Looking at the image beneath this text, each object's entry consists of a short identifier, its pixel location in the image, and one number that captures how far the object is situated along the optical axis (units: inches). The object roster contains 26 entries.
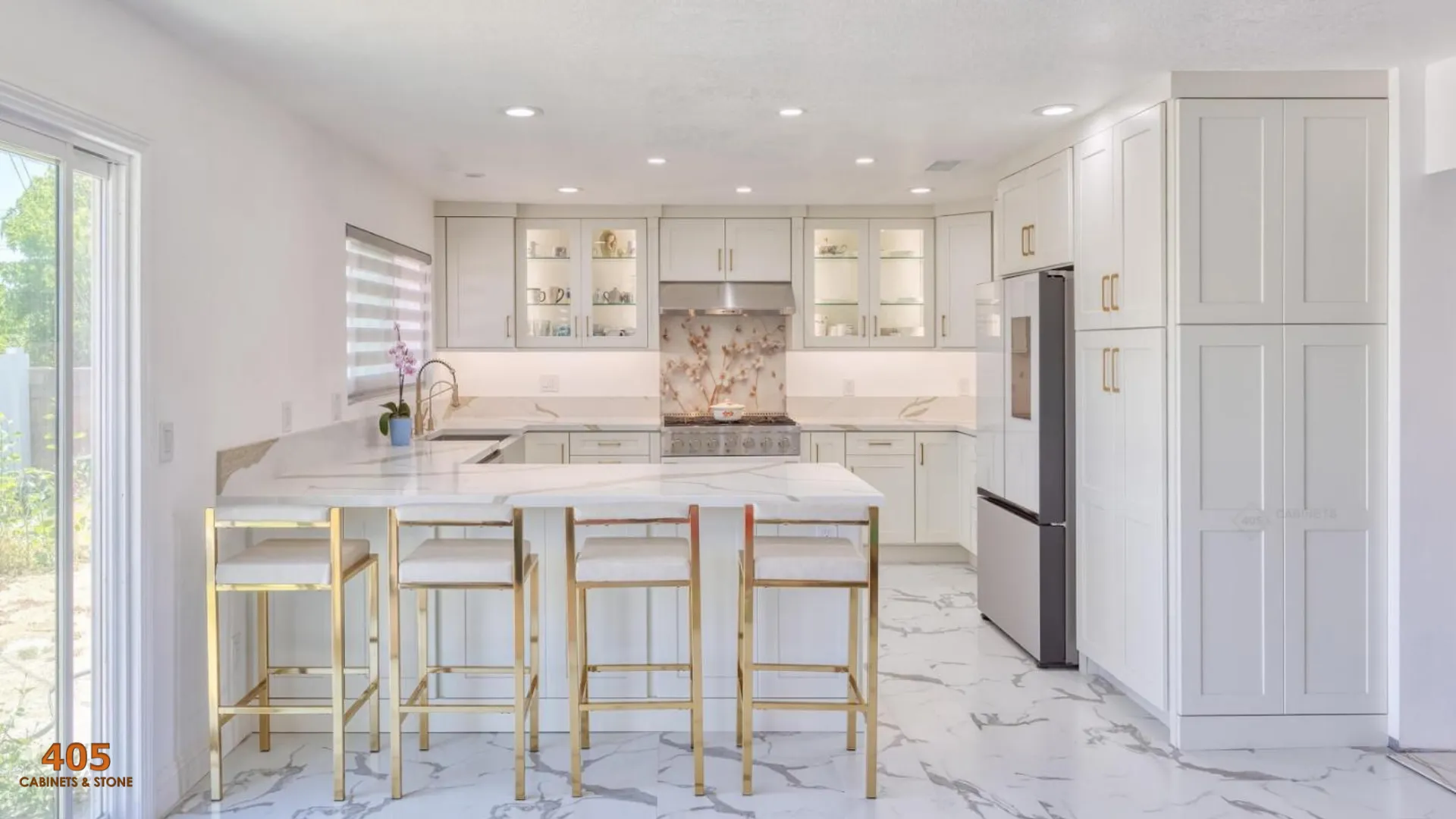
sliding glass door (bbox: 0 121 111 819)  90.5
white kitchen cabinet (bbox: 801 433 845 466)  240.8
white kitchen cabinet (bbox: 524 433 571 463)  235.3
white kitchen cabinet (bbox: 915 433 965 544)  241.0
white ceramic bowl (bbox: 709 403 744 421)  246.1
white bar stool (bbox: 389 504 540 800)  115.2
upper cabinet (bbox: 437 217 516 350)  241.9
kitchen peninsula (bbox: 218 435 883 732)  137.3
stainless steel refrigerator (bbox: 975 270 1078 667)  161.8
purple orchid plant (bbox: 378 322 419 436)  183.6
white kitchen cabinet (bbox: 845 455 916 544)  241.0
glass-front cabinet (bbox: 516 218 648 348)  244.4
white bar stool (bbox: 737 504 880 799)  116.3
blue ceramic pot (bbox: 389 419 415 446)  181.0
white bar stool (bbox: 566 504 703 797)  116.6
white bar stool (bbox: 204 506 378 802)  112.2
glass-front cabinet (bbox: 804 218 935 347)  249.1
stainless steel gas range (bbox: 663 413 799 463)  237.1
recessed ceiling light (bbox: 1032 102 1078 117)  147.6
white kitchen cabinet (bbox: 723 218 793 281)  247.0
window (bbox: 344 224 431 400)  180.4
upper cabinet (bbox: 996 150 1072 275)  161.3
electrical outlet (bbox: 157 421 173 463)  110.7
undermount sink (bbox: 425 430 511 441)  220.5
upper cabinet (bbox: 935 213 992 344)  244.4
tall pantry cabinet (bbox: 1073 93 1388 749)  129.7
